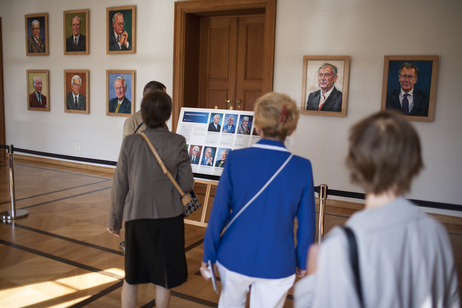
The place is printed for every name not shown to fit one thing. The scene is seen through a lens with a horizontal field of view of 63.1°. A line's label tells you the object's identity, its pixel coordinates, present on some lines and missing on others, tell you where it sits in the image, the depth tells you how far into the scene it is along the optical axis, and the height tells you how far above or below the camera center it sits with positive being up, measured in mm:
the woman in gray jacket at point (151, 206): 2482 -689
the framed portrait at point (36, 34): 9359 +1616
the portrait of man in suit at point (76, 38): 8820 +1445
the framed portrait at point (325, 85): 6305 +405
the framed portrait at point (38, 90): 9539 +217
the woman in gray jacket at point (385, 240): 973 -340
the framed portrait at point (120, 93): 8328 +194
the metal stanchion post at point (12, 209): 5250 -1561
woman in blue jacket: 1840 -510
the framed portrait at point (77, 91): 8930 +211
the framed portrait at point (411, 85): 5793 +418
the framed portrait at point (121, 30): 8141 +1571
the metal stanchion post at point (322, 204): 3238 -845
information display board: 4695 -385
